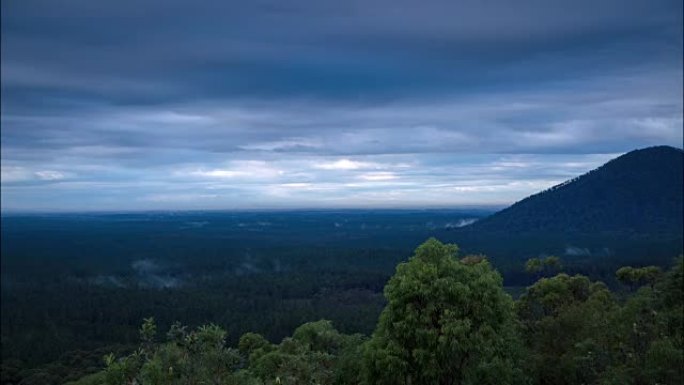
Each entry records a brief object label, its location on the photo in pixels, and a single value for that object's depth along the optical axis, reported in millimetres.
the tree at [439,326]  21938
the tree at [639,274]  44562
